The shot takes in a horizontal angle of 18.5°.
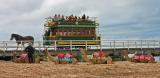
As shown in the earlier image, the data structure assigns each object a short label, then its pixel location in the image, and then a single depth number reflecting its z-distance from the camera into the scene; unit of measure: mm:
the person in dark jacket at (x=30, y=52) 34906
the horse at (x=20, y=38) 50906
